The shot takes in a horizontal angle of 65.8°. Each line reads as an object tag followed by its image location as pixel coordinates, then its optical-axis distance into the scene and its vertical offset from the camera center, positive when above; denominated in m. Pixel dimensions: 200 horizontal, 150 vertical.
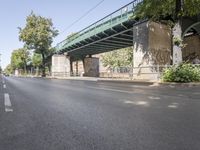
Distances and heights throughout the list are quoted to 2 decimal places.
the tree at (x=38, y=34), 32.88 +8.29
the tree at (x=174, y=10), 10.48 +4.37
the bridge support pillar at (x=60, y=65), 32.94 +1.48
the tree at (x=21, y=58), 53.24 +5.26
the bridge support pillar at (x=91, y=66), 36.17 +1.21
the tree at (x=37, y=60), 48.34 +3.89
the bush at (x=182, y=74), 9.55 -0.31
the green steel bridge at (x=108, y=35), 15.44 +4.61
